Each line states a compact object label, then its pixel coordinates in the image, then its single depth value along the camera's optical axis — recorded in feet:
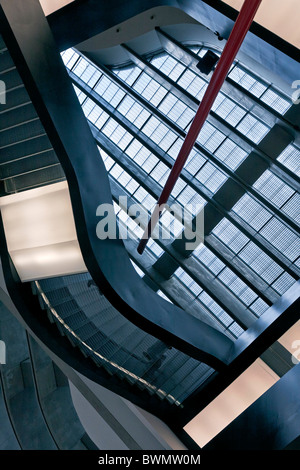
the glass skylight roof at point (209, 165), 58.18
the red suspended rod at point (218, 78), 19.47
